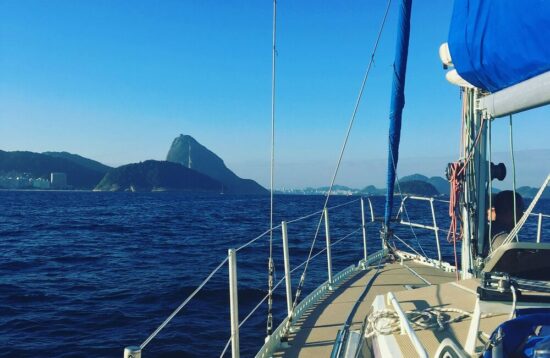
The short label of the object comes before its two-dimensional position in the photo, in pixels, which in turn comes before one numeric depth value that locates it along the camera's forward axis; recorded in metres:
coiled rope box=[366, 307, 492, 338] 3.32
